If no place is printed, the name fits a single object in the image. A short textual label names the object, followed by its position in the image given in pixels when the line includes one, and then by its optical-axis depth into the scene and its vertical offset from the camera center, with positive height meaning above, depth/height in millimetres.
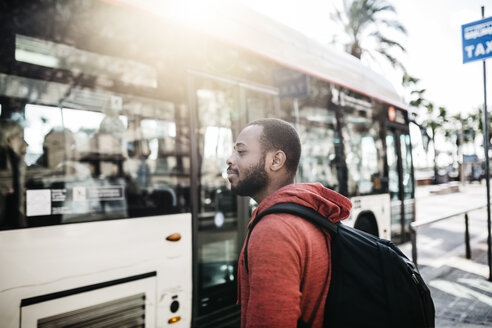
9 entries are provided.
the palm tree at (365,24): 15828 +6674
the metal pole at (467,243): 6461 -1561
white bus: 2270 +134
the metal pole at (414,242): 4590 -1093
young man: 1078 -294
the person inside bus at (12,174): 2168 -26
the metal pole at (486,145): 4895 +224
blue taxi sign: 4672 +1692
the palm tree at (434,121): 46662 +5798
